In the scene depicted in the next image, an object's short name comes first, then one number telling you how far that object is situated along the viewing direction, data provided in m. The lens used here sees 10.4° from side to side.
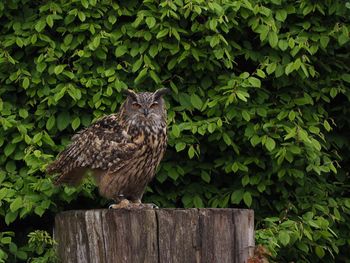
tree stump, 8.41
